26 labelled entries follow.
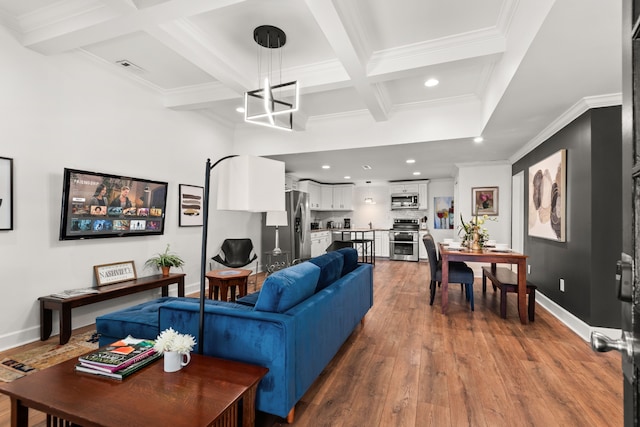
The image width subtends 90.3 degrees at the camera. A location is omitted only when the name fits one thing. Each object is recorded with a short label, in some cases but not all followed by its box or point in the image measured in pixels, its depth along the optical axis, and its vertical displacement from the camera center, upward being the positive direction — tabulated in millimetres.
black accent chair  5195 -549
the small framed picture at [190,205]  4535 +176
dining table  3469 -435
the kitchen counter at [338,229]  8971 -271
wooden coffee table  1140 -715
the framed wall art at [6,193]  2676 +178
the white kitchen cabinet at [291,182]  7712 +926
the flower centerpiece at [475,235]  4095 -179
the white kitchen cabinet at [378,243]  9000 -653
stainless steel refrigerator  6531 -256
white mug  1469 -669
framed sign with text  3449 -638
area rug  2342 -1154
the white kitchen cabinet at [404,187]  8820 +937
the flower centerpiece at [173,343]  1460 -583
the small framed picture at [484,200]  5996 +421
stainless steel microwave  8797 +554
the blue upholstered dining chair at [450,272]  3914 -640
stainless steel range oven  8352 -580
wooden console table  2846 -809
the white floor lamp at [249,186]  1492 +159
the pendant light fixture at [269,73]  2477 +1671
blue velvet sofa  1641 -645
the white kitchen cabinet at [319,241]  8110 -593
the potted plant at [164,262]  3998 -571
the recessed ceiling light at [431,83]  3712 +1643
